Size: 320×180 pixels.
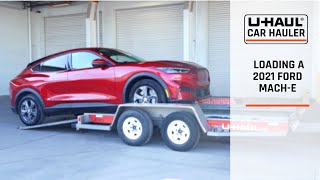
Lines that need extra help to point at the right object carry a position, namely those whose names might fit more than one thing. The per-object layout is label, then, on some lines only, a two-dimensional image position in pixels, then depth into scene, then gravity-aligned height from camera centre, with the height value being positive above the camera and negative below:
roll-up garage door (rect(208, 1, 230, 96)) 12.92 +1.19
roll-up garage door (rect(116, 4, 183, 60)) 13.77 +1.94
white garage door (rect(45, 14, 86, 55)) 15.81 +2.17
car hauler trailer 5.60 -0.73
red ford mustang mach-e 6.27 -0.08
